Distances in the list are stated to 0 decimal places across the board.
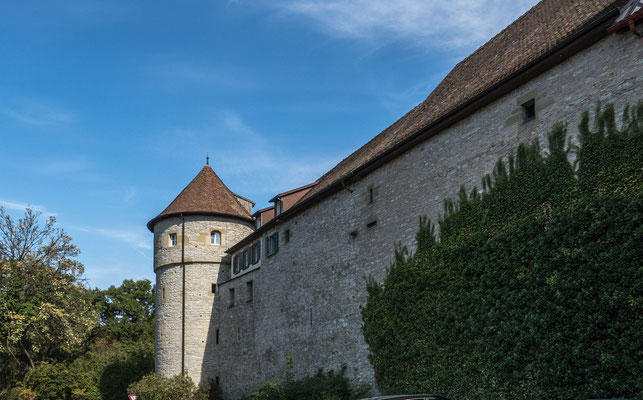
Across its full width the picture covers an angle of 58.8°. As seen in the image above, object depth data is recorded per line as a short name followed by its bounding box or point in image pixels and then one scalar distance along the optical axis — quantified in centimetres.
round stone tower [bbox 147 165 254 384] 2869
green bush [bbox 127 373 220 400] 2686
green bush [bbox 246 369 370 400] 1612
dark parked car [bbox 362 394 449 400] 859
